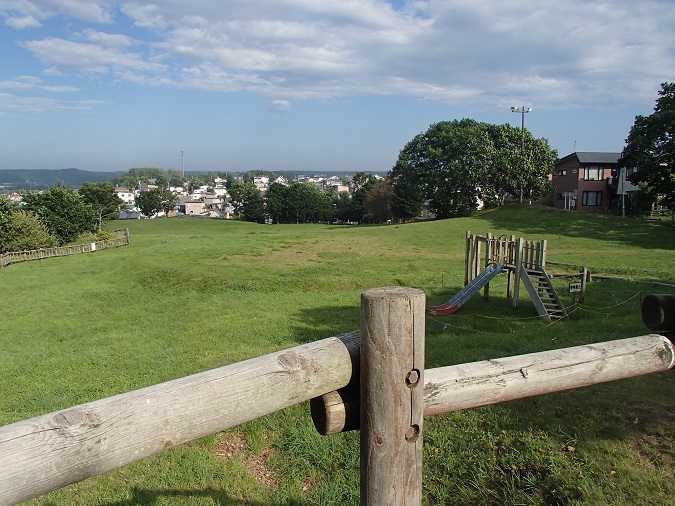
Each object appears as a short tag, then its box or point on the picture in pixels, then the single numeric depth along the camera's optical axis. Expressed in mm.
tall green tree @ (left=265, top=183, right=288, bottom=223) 103250
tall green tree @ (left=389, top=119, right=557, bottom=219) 50938
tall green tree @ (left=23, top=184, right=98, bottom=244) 48094
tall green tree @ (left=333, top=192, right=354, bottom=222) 106656
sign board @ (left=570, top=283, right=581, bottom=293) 14945
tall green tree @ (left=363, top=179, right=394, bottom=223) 71188
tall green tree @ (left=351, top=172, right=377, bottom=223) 84700
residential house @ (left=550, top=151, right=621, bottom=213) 52125
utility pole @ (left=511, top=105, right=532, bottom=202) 52594
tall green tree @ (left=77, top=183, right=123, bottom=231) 74625
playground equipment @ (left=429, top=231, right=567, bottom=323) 15219
